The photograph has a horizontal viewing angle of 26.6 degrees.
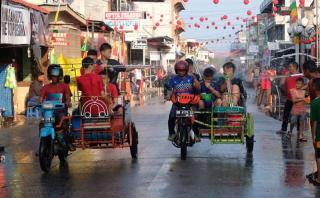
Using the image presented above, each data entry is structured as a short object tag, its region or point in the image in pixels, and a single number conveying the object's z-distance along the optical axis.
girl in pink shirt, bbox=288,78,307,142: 15.16
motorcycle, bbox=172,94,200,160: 11.50
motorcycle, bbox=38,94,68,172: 10.23
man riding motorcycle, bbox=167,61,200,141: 11.90
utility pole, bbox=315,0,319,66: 25.87
